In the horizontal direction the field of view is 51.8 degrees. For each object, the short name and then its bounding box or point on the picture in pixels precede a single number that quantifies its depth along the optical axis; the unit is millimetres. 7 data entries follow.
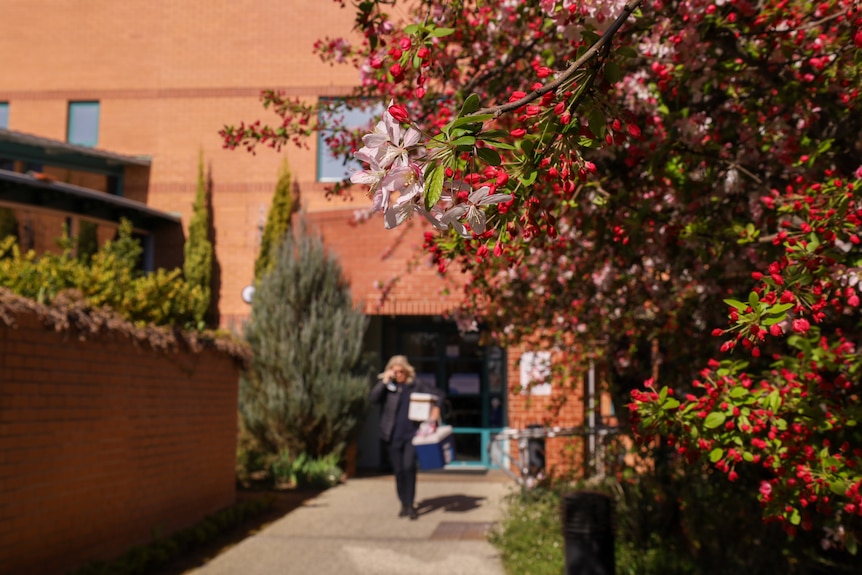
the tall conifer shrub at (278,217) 16375
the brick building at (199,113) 16906
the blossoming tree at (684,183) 2205
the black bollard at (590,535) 5641
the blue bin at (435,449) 10773
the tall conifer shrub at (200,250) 17141
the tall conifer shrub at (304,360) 13734
